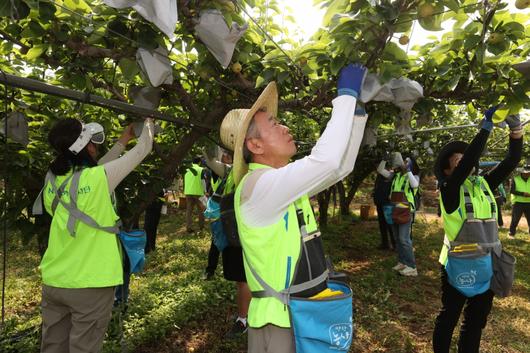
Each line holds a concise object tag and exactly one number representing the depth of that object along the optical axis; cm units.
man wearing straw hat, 147
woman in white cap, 221
